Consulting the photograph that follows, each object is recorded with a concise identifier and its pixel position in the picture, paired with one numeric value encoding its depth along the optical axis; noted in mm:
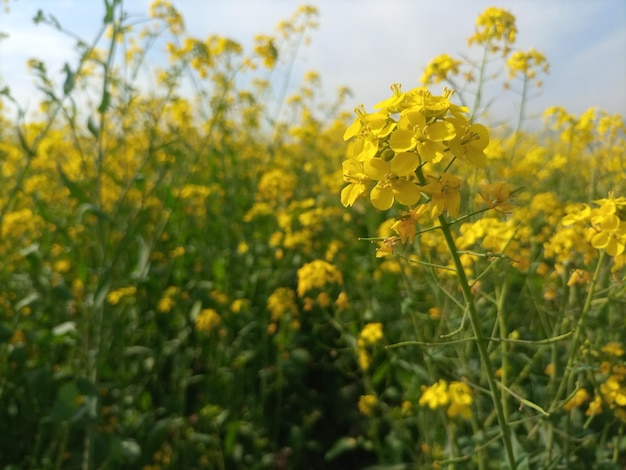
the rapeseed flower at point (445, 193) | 169
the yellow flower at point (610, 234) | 221
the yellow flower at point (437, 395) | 296
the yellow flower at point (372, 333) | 393
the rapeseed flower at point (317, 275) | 409
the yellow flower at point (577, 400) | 297
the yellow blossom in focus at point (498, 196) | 189
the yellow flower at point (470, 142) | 176
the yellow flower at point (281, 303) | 465
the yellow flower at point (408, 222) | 181
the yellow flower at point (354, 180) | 182
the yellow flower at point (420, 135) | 168
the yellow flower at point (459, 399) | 294
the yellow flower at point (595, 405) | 291
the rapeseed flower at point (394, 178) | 168
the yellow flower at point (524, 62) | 432
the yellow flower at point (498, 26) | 406
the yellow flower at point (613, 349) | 298
